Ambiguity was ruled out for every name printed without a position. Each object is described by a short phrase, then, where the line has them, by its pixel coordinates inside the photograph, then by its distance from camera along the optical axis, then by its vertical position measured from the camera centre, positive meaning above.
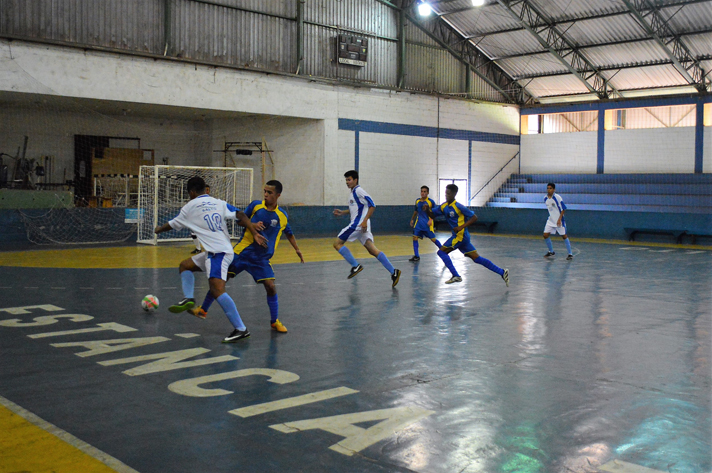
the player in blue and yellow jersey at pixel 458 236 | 13.41 -0.55
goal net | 23.55 +0.39
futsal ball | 9.74 -1.43
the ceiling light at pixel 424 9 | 29.34 +8.83
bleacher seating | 30.50 +0.94
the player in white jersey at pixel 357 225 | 13.47 -0.35
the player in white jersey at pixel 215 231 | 7.98 -0.31
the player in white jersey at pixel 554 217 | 19.87 -0.20
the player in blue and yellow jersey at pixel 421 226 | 17.78 -0.46
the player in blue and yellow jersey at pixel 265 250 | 8.59 -0.57
